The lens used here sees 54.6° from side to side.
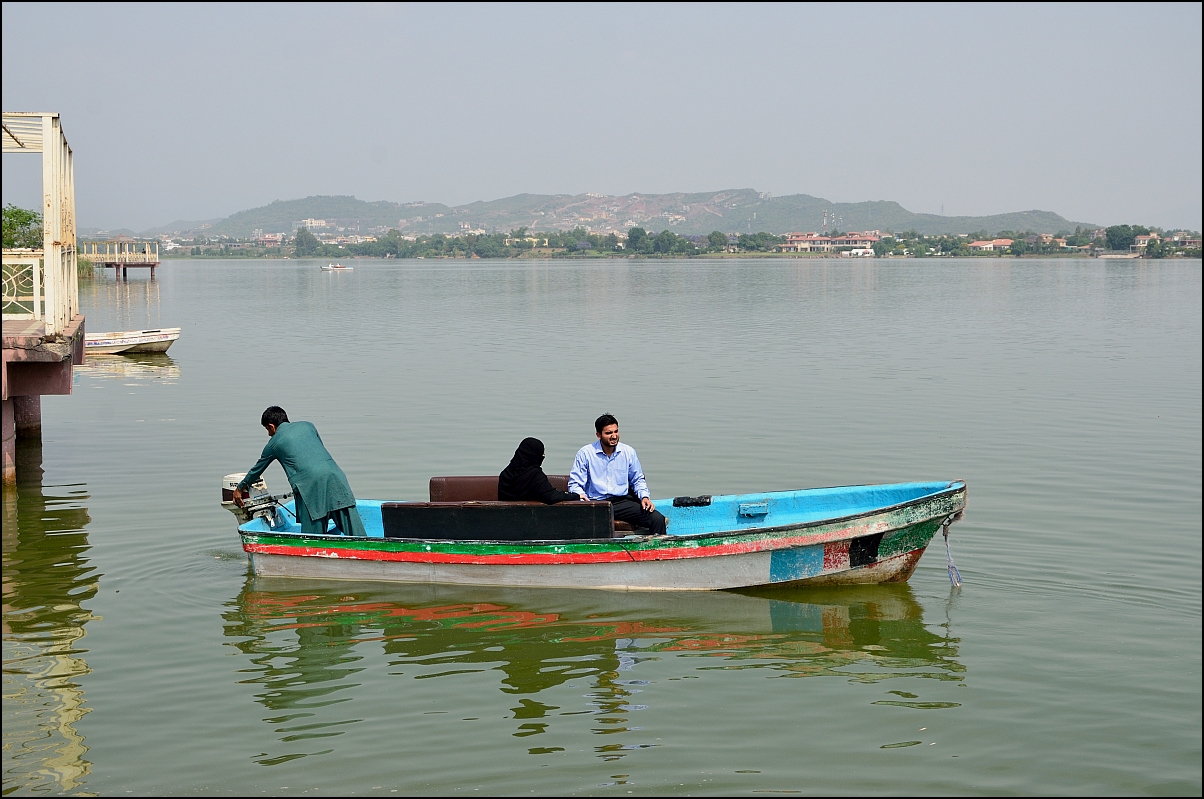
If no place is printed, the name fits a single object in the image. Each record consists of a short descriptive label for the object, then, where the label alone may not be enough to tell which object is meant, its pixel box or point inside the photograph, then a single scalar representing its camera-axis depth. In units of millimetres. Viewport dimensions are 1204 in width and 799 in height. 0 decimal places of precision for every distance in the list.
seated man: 11047
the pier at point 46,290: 14148
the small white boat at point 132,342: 31047
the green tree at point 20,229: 45316
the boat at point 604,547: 10453
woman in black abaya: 10727
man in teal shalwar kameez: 10880
